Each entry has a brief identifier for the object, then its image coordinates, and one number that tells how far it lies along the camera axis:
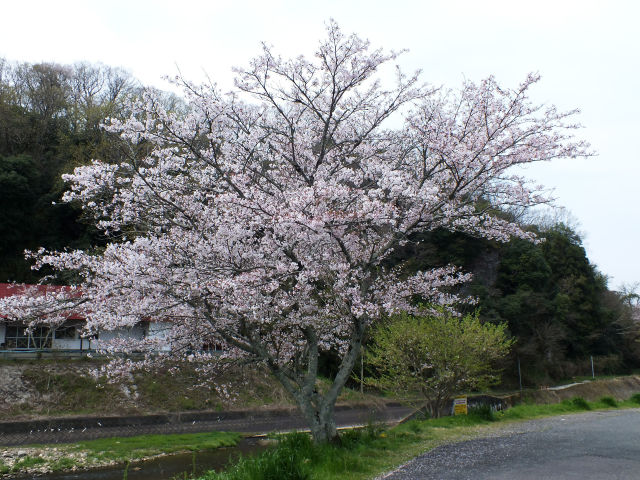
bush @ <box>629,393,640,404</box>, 20.98
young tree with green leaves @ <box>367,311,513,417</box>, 14.52
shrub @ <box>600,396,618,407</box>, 19.47
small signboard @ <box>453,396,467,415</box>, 15.05
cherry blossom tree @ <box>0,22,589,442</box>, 8.70
